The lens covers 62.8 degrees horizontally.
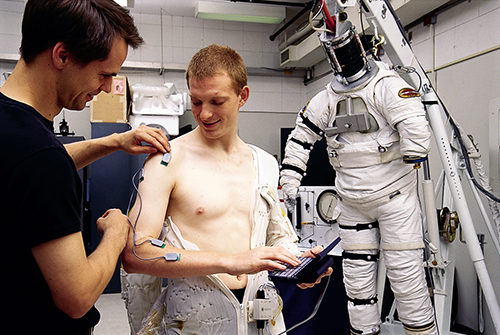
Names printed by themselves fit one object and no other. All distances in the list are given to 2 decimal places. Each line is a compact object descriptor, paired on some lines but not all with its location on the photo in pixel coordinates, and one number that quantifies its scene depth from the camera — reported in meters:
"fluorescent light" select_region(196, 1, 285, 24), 5.63
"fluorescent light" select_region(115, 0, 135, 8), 4.66
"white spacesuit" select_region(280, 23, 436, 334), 2.69
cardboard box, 5.29
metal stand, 2.71
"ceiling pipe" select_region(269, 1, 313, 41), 5.56
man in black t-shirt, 0.77
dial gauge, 4.14
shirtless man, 1.19
